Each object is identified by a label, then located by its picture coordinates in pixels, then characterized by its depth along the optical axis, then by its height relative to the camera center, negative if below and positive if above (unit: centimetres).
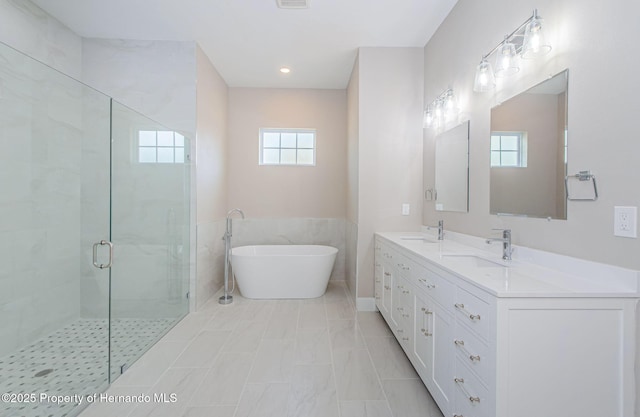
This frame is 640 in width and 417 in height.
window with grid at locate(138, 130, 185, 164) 269 +56
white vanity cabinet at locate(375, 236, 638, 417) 108 -55
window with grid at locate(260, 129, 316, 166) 453 +91
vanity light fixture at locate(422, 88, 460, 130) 255 +90
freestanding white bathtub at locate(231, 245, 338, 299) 350 -83
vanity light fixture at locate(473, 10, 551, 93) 156 +92
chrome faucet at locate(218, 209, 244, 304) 346 -68
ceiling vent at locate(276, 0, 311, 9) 247 +172
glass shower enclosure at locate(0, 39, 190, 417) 179 -27
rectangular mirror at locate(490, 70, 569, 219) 146 +32
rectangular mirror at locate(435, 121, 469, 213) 240 +34
